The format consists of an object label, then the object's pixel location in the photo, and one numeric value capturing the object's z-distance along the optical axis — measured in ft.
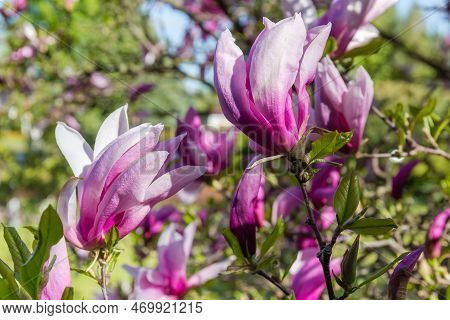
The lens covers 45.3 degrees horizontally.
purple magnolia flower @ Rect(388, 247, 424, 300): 2.21
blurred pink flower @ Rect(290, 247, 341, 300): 2.92
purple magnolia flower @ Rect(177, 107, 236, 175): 3.69
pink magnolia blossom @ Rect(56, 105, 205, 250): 2.21
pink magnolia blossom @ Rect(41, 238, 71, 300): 2.16
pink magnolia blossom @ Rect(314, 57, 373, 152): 2.87
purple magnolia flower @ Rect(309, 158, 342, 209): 3.66
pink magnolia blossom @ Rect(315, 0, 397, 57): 3.21
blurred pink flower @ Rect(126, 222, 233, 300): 3.29
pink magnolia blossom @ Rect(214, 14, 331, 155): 2.19
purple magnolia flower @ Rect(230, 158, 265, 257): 2.47
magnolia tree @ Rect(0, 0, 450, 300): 2.20
